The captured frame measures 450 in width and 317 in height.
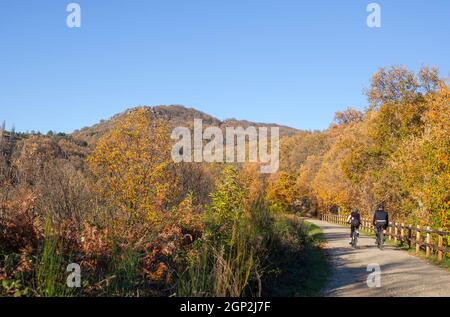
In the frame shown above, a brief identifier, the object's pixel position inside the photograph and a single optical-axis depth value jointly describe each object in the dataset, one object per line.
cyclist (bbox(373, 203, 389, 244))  19.59
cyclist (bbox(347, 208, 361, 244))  21.16
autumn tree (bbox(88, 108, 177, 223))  17.84
